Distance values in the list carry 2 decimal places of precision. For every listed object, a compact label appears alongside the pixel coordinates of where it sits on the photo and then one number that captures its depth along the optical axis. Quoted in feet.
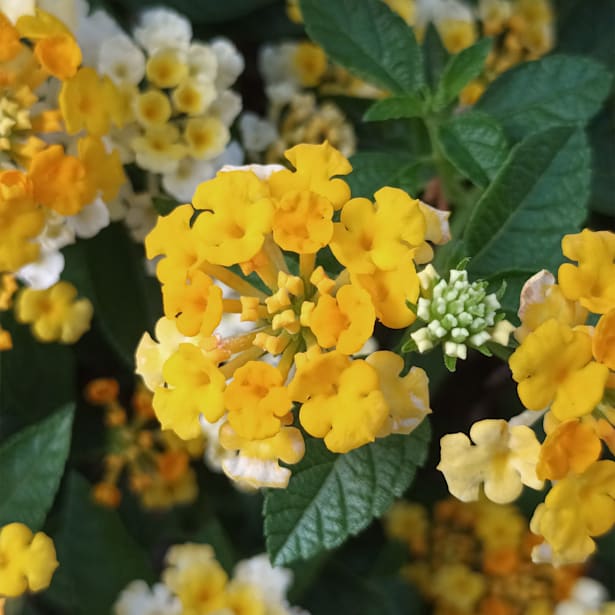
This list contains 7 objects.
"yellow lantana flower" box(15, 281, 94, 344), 0.81
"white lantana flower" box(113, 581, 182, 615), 0.78
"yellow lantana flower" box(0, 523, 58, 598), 0.67
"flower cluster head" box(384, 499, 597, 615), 0.88
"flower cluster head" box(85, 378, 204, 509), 0.87
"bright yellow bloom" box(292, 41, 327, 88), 0.92
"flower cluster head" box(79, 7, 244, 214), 0.78
